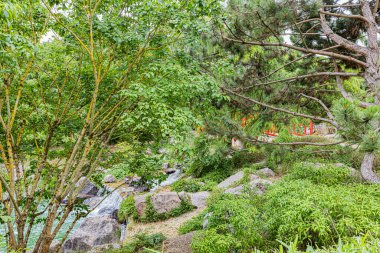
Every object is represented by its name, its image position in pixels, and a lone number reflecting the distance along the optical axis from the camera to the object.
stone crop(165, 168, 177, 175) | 12.75
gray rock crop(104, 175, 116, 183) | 11.98
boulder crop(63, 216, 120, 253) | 5.77
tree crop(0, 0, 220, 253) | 3.03
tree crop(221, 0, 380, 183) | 4.56
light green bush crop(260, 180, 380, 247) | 2.47
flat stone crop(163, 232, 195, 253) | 4.25
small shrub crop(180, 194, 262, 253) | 2.91
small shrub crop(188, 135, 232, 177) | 7.58
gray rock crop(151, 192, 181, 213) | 6.93
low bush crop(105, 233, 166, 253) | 4.67
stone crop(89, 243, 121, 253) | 5.06
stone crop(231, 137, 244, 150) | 9.02
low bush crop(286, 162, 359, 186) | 3.97
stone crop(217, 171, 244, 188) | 7.64
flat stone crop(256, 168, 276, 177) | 7.76
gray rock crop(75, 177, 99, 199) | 10.62
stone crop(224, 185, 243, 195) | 6.33
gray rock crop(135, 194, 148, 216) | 6.99
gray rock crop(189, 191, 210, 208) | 7.21
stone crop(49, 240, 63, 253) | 5.60
